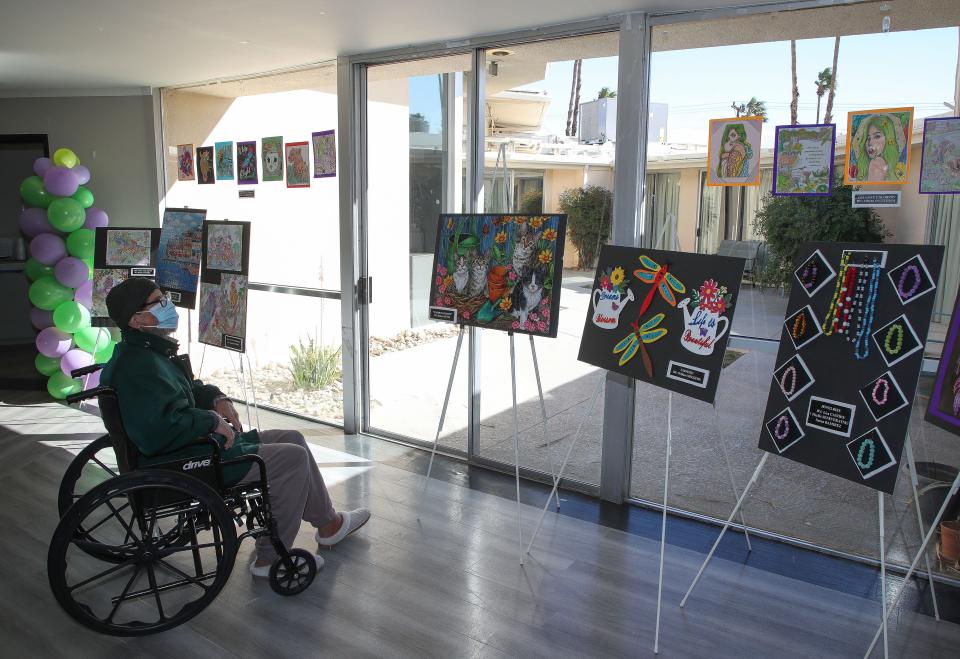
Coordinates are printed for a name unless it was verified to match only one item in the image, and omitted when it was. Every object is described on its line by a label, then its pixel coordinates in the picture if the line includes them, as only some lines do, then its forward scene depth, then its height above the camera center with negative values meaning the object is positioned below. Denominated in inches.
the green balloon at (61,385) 226.4 -49.4
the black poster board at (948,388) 99.3 -20.6
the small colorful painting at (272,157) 205.8 +20.8
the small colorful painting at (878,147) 119.1 +15.4
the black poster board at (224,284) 168.1 -13.1
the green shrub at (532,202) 163.3 +7.2
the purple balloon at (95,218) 224.5 +2.8
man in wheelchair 103.5 -27.8
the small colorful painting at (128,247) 203.2 -5.4
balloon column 217.3 -10.6
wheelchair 98.7 -45.8
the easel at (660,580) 103.2 -52.0
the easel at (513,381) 132.2 -27.8
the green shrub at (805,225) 125.4 +2.4
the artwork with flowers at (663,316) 106.8 -12.7
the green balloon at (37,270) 220.8 -13.2
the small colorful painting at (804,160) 125.7 +13.7
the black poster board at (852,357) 93.4 -16.1
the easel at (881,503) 92.4 -36.2
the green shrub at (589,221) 150.8 +2.9
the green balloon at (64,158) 221.3 +20.9
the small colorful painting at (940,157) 115.3 +13.3
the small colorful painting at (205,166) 224.5 +19.6
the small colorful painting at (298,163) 200.5 +18.6
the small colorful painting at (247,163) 211.2 +19.5
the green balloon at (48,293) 217.9 -20.0
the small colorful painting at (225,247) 168.9 -4.2
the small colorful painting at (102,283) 204.5 -15.6
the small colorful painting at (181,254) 182.7 -6.5
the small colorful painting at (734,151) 133.0 +16.0
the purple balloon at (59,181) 216.4 +13.6
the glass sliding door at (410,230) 177.3 +0.5
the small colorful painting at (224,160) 218.2 +20.9
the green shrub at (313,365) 209.8 -39.4
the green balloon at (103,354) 224.7 -39.2
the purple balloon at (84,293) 221.6 -20.3
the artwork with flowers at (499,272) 131.9 -7.3
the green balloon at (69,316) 217.6 -27.0
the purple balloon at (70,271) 217.8 -13.3
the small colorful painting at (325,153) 194.5 +20.8
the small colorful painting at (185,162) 232.2 +21.4
